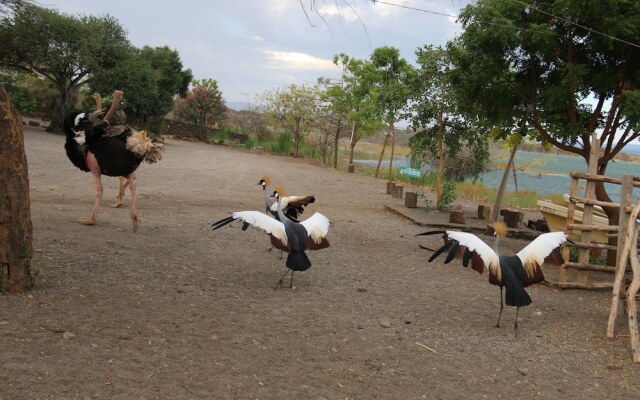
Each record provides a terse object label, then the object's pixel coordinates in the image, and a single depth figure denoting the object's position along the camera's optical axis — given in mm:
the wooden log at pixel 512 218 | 12102
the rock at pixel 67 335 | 3932
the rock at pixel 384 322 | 5203
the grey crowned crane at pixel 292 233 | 5469
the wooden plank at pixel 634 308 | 4902
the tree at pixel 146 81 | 27547
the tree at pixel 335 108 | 25484
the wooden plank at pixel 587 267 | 7170
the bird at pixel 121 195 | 9262
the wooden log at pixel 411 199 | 13664
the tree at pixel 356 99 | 23234
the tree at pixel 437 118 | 12203
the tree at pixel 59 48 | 24797
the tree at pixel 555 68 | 7973
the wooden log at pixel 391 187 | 17139
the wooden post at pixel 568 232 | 7266
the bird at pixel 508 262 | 5160
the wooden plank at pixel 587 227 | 6973
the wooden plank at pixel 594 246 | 7108
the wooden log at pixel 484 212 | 13047
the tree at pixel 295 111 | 30656
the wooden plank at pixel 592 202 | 7074
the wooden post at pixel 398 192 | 16656
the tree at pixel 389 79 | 12633
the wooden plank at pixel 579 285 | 7230
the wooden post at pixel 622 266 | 5398
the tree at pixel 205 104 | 36969
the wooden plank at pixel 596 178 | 7073
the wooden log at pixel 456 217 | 11617
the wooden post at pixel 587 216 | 7293
